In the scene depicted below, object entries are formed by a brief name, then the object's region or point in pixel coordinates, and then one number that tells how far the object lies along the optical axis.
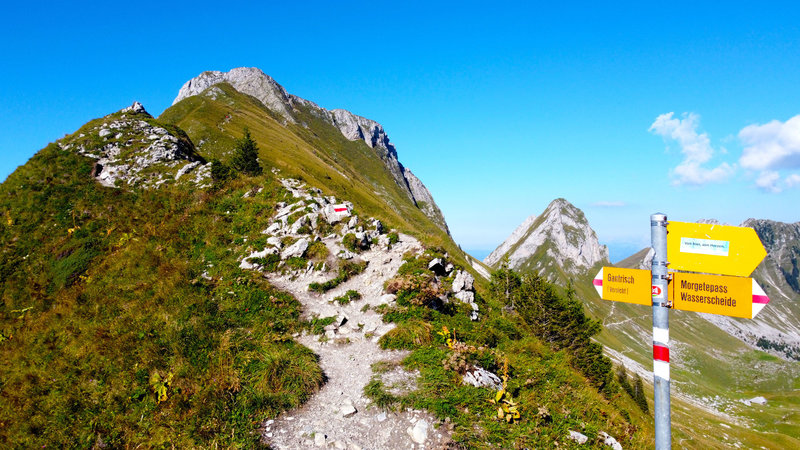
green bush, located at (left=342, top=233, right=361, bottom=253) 19.36
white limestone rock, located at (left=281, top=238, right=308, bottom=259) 18.38
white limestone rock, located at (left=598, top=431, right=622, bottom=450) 8.26
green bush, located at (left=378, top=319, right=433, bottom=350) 12.16
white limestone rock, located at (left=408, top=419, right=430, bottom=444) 7.80
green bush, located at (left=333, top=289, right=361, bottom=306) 15.55
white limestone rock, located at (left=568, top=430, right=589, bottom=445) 8.05
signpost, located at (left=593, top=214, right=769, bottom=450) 4.59
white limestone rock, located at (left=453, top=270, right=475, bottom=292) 16.38
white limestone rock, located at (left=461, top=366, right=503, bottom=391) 9.62
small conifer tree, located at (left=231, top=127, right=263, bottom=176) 31.03
